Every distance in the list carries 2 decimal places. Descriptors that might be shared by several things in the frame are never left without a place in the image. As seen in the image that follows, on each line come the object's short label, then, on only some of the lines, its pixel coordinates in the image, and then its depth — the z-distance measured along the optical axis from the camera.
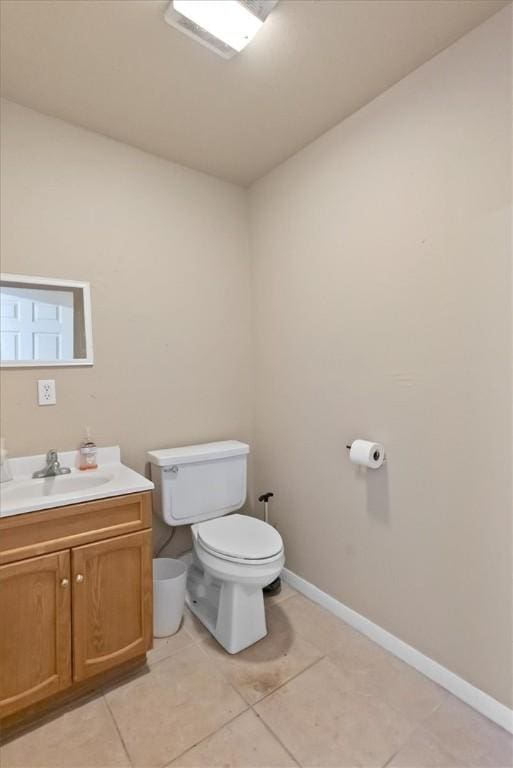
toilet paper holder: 1.61
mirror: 1.64
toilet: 1.60
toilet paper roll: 1.60
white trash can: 1.72
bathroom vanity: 1.25
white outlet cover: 1.71
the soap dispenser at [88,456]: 1.77
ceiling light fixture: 1.21
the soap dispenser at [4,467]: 1.53
